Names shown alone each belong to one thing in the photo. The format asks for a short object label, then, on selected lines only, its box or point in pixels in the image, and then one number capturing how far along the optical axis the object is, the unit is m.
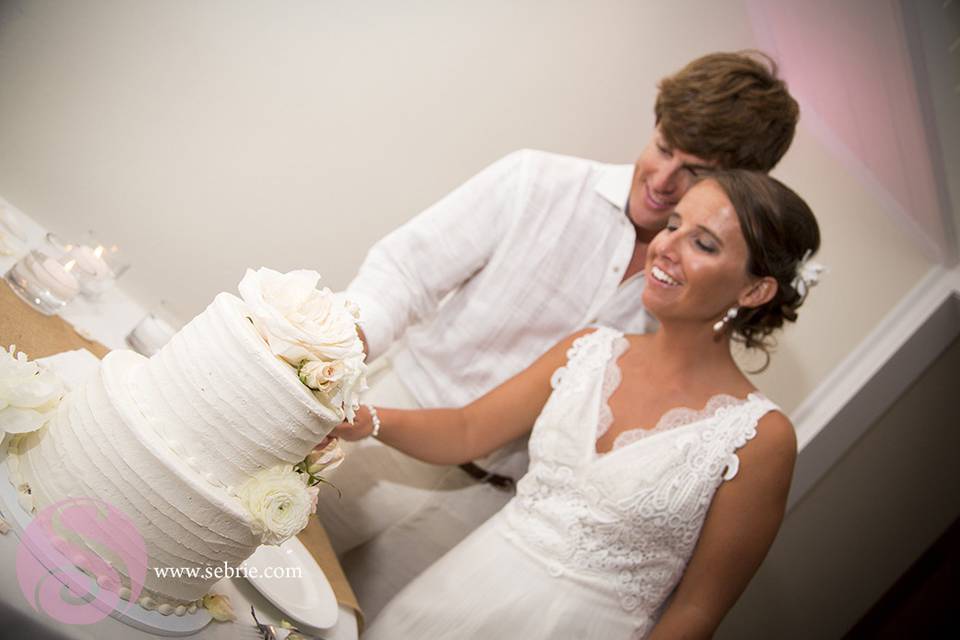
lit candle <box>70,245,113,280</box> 2.16
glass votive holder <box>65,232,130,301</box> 2.17
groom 2.33
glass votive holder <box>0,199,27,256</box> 1.96
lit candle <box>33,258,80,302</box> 1.80
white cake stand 1.14
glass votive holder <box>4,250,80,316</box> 1.78
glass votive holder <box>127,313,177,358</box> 2.15
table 1.10
